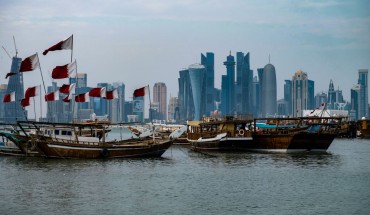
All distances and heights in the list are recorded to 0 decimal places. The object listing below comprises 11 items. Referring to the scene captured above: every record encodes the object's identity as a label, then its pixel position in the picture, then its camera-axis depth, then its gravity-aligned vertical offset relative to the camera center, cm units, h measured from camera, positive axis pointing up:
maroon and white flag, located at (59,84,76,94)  8100 +385
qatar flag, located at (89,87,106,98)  8387 +357
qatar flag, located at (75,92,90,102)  8725 +302
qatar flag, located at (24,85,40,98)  7475 +329
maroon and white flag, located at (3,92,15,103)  7931 +262
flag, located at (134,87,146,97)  7788 +344
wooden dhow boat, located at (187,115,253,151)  8731 -259
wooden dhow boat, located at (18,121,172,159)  6856 -303
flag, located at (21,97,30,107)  7512 +199
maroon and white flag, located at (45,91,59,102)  7948 +276
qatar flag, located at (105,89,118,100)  8362 +316
